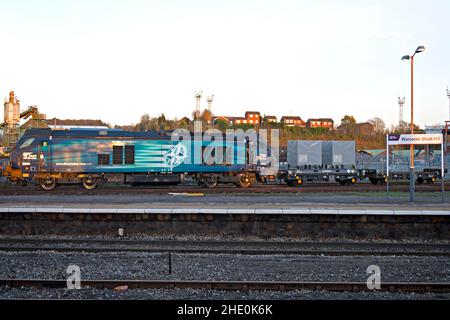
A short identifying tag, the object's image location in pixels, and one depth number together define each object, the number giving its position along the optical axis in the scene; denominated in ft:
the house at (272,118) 374.59
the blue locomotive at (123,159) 86.33
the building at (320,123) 382.42
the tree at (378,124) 375.66
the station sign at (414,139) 59.77
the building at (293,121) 380.84
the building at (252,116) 377.67
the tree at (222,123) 280.78
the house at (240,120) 371.97
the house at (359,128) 328.25
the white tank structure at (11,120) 166.81
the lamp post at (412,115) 57.93
